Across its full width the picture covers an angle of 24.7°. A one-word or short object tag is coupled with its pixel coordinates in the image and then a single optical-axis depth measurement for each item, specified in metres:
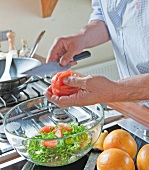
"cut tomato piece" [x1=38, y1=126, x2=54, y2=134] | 0.86
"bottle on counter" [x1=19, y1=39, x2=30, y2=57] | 1.79
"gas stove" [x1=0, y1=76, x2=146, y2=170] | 0.83
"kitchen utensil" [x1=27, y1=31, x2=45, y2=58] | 1.59
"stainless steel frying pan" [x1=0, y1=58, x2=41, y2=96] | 1.20
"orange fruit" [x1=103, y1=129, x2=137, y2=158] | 0.80
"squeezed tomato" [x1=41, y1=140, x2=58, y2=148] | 0.76
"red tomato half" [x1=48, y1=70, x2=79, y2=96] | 0.83
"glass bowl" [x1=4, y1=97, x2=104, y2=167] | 0.78
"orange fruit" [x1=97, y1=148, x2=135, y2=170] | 0.72
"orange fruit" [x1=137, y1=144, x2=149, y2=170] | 0.75
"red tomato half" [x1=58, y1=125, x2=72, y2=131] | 0.85
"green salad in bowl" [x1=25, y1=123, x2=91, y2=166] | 0.77
